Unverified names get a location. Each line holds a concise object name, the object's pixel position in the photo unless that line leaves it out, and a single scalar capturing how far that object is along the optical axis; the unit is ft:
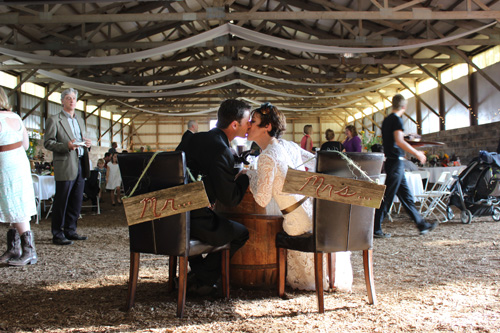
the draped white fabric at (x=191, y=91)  34.42
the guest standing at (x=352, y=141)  19.58
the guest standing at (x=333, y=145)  17.04
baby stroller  17.11
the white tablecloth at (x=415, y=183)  19.66
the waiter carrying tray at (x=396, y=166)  13.23
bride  6.51
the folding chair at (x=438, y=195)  17.65
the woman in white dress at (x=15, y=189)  9.58
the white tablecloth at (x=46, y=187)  19.52
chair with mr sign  6.06
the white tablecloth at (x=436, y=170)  26.09
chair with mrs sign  6.36
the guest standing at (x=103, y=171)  29.35
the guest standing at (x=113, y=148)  34.90
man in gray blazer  12.52
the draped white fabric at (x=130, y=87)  28.85
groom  6.45
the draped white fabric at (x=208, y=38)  21.03
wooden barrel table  7.64
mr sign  5.82
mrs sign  5.96
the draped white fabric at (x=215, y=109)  45.07
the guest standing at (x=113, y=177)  27.30
